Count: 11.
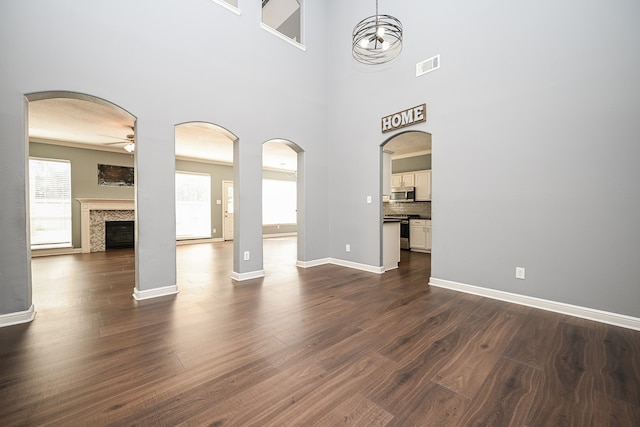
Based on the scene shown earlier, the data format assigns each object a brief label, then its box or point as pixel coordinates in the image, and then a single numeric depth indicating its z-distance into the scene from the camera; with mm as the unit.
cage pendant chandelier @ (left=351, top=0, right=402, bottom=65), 2727
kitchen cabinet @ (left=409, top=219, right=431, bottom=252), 6629
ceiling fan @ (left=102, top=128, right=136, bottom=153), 5391
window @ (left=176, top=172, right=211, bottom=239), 8516
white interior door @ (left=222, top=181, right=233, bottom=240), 9312
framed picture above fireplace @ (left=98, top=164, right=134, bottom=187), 7109
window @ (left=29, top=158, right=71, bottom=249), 6285
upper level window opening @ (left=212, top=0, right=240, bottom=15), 3826
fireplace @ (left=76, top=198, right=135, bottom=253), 6770
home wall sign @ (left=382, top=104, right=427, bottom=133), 3863
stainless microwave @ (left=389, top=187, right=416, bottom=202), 7344
